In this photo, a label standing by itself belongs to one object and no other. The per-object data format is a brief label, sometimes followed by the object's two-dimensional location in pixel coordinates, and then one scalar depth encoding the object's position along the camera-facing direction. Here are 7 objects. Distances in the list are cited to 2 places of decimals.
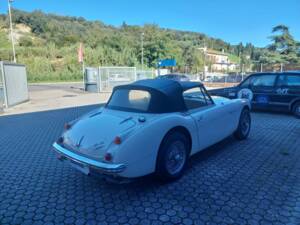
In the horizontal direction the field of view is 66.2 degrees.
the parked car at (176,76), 25.79
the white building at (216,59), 68.51
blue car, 7.63
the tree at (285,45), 30.08
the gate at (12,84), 10.46
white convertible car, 2.77
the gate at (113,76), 18.86
